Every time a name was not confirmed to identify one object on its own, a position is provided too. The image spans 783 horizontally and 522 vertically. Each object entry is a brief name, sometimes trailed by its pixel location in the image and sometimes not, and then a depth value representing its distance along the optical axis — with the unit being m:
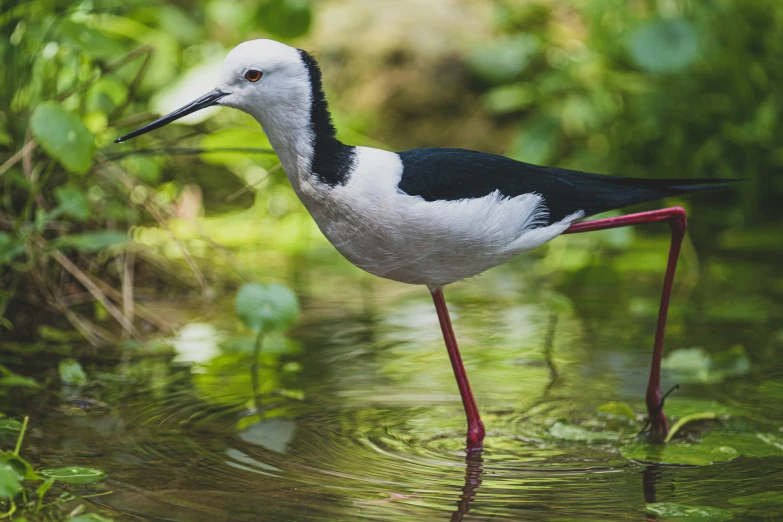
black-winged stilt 5.11
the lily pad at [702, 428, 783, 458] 5.65
